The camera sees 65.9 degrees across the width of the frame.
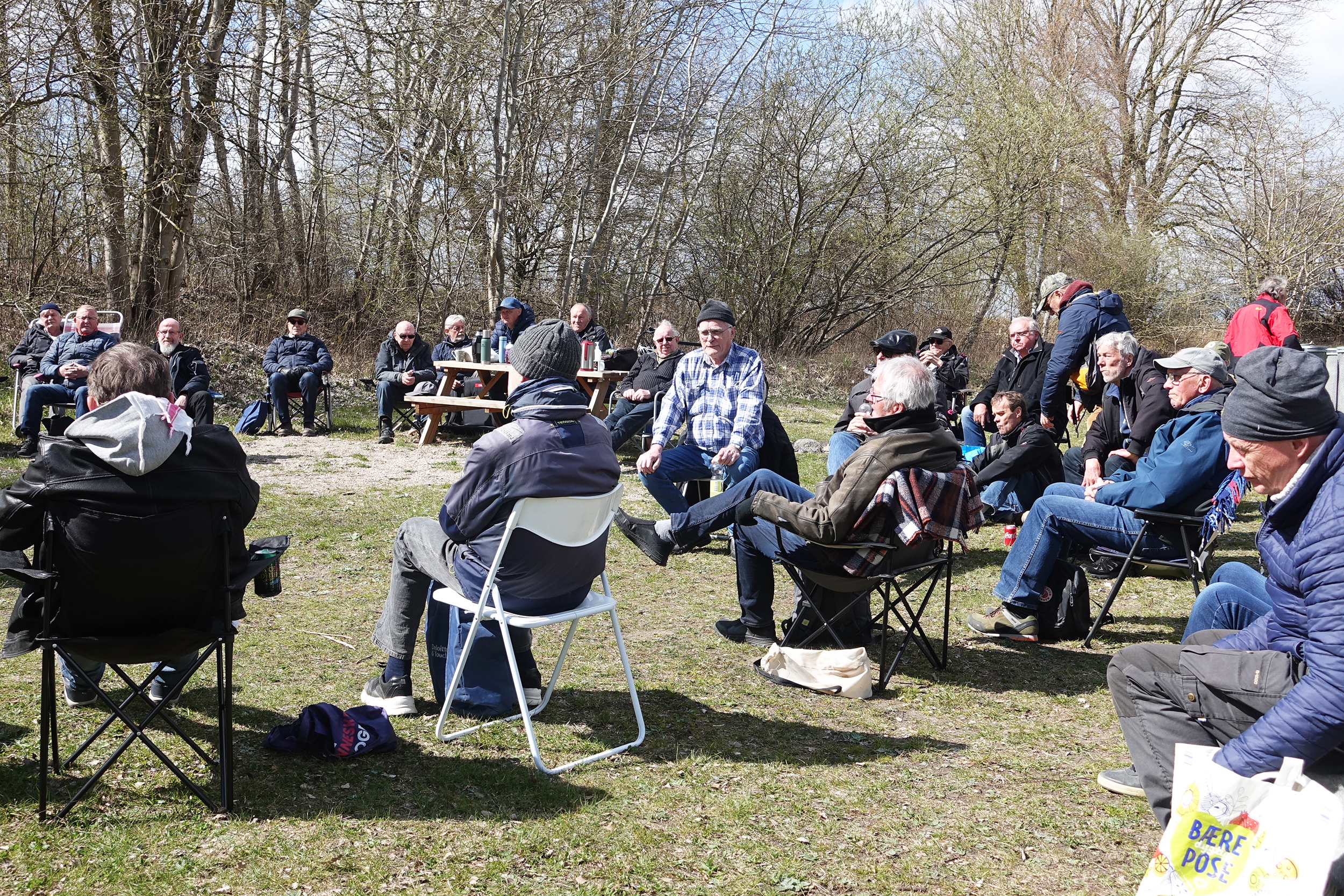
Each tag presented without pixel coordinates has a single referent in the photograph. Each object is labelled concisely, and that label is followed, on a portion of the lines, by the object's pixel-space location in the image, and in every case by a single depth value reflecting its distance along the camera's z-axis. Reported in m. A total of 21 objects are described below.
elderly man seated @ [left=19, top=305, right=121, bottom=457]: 9.49
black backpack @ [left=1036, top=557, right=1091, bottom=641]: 4.96
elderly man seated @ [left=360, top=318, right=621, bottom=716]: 3.35
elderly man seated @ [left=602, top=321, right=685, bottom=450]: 9.33
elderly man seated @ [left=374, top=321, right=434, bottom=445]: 11.48
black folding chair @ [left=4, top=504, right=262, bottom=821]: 2.80
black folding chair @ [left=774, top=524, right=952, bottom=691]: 4.21
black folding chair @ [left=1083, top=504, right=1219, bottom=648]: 4.71
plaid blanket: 4.05
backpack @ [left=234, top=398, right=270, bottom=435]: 11.17
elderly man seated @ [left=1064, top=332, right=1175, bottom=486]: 6.21
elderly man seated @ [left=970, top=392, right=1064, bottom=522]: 6.30
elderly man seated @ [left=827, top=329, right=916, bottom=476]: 6.43
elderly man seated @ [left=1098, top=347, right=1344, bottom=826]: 2.21
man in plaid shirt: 6.18
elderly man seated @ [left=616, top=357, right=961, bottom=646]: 4.12
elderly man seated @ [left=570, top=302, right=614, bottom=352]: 11.48
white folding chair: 3.32
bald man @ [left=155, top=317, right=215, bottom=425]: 9.65
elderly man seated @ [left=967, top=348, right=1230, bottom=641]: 4.71
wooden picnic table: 10.66
